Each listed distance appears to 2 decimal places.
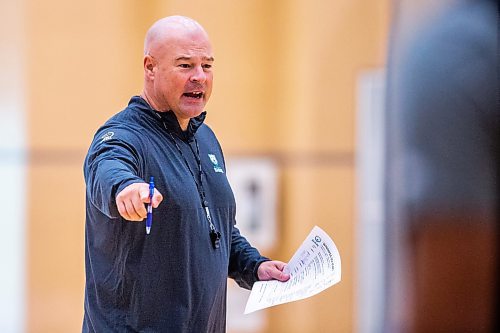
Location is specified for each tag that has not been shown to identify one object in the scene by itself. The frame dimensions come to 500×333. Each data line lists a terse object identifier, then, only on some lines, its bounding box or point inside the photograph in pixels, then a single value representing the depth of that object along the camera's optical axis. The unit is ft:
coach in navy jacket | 23.50
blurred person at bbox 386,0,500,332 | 20.27
